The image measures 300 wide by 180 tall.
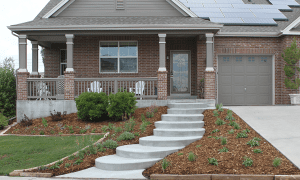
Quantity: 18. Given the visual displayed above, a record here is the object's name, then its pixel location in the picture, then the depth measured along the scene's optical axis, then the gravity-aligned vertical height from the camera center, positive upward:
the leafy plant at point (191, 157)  6.11 -1.51
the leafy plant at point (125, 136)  7.87 -1.36
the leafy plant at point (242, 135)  7.27 -1.23
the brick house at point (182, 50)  12.85 +1.83
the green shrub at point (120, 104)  9.49 -0.54
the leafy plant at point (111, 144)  7.40 -1.49
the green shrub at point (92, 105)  9.69 -0.58
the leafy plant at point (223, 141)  6.84 -1.30
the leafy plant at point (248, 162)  5.72 -1.53
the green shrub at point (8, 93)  11.46 -0.18
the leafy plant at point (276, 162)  5.56 -1.48
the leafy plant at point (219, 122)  8.39 -1.02
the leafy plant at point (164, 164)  5.89 -1.63
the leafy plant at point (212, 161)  5.90 -1.55
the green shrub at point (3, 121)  10.32 -1.23
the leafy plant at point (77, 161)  6.56 -1.74
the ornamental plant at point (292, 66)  12.13 +0.99
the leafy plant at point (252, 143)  6.68 -1.32
